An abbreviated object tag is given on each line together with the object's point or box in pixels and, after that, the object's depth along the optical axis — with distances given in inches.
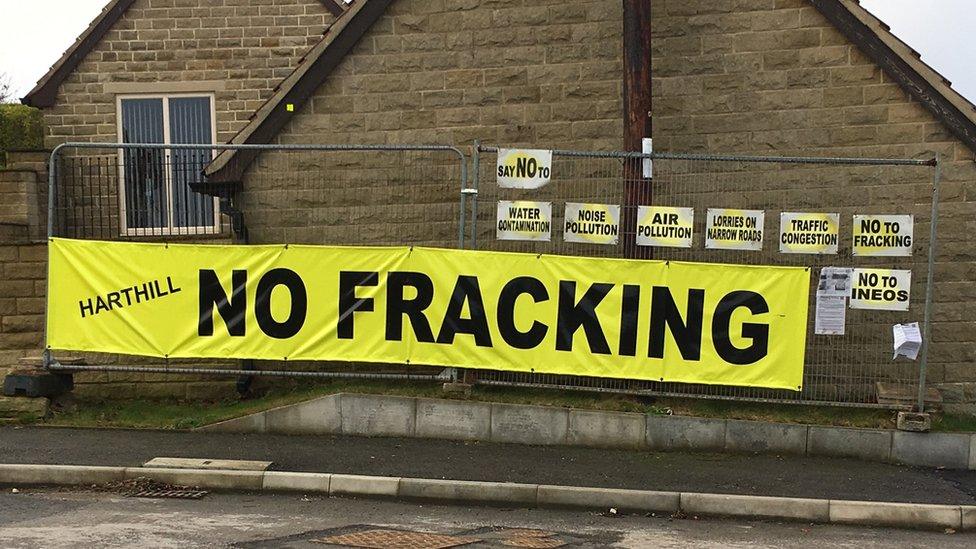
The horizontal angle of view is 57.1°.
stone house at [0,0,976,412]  375.9
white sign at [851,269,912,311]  356.2
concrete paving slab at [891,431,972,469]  347.6
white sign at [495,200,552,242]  374.0
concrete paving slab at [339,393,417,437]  368.8
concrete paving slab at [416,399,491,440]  365.4
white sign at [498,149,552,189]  374.9
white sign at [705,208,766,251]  366.6
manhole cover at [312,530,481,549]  235.8
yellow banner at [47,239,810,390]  362.3
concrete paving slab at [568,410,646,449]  359.3
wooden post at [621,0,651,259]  374.3
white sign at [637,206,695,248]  366.6
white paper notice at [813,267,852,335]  360.5
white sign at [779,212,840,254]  362.6
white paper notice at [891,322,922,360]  355.6
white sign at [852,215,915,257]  358.0
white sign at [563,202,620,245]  370.9
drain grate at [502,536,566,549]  240.8
